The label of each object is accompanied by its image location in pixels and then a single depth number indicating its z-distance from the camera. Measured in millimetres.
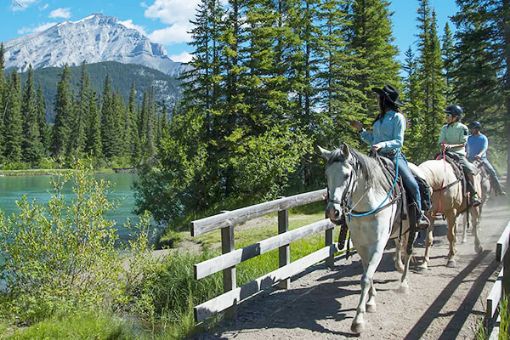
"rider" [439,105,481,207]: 9078
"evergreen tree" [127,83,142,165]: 111538
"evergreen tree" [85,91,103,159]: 98000
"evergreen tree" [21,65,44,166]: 86062
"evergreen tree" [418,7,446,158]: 42628
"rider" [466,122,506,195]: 10328
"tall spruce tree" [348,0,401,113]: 27797
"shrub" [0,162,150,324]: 7648
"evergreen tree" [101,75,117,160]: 103062
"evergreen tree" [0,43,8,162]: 82000
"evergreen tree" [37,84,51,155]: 95750
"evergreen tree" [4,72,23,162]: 83125
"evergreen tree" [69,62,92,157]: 96312
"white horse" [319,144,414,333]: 5223
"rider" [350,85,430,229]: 6695
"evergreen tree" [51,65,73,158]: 94625
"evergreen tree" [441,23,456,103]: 52562
